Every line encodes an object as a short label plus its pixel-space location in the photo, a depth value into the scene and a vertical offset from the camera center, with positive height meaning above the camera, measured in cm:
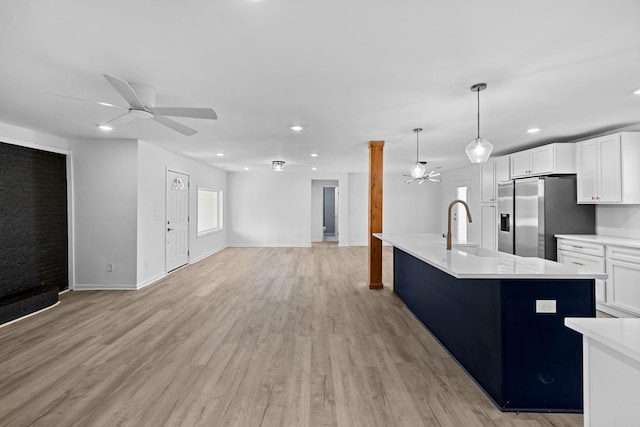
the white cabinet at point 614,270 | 354 -67
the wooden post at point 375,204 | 518 +14
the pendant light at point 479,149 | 288 +57
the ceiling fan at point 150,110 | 261 +85
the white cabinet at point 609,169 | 393 +57
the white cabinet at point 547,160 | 458 +79
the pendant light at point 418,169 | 454 +62
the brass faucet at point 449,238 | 316 -26
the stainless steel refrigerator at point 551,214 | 462 -2
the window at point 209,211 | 821 +4
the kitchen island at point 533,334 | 206 -79
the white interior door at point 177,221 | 618 -17
